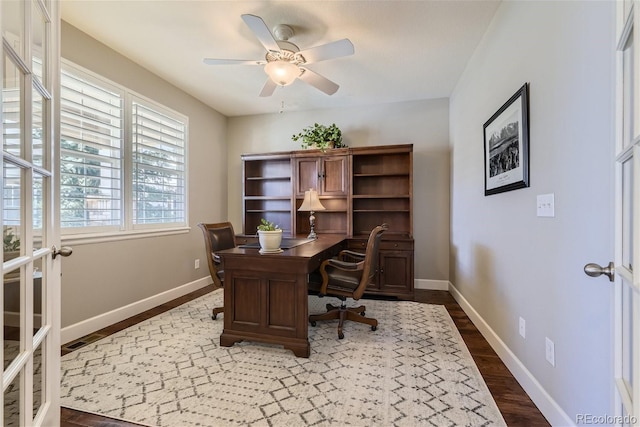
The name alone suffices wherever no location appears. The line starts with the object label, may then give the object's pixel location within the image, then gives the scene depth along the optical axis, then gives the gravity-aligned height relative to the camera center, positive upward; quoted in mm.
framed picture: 1778 +473
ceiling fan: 2105 +1223
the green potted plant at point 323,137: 4105 +1079
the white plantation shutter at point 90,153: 2451 +537
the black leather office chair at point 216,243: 2854 -335
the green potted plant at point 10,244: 825 -99
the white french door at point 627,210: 701 +11
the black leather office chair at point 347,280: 2508 -607
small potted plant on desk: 2340 -219
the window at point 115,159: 2488 +536
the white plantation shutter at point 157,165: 3172 +555
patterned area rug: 1560 -1092
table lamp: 3449 +111
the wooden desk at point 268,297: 2197 -671
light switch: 1503 +45
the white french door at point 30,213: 854 -6
